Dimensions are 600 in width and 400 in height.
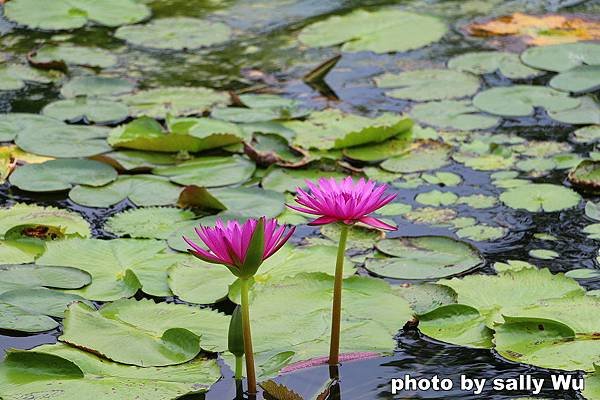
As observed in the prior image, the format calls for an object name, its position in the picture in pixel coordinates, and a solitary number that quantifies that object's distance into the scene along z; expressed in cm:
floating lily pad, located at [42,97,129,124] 704
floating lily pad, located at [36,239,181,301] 477
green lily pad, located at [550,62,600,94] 746
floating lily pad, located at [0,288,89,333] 444
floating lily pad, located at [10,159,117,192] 602
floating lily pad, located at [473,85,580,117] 714
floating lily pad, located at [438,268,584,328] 459
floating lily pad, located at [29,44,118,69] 813
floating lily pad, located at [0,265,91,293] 477
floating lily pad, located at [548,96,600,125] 696
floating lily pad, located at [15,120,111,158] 645
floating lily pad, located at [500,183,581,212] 577
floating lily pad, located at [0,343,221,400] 380
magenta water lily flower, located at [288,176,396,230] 371
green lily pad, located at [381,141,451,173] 642
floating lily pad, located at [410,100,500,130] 703
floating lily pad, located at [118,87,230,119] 720
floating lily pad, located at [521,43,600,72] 791
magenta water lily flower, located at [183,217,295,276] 348
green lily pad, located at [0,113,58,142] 672
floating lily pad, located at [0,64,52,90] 770
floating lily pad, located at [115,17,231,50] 881
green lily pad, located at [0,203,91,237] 543
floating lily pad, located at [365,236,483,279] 499
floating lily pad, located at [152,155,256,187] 612
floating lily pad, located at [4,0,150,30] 920
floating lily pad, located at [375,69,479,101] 754
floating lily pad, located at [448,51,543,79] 787
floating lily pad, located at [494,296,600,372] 409
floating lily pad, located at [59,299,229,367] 412
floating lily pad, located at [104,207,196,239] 543
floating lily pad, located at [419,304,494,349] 432
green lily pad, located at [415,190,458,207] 592
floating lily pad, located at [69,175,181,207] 585
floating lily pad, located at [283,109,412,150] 664
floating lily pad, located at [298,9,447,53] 866
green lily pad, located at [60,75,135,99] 754
